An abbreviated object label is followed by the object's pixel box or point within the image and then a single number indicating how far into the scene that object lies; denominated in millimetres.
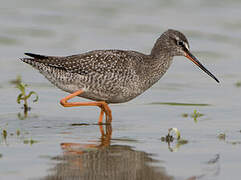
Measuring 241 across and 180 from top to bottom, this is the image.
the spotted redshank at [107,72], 11500
